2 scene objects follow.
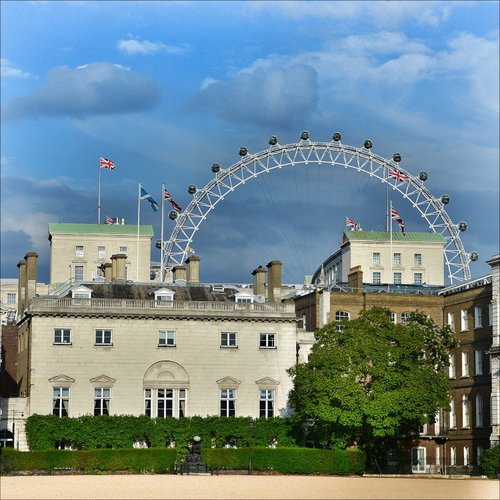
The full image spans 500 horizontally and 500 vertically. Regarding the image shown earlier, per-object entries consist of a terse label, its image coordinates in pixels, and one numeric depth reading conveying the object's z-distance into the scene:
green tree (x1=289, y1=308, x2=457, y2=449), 100.81
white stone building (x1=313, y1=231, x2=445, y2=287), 172.38
